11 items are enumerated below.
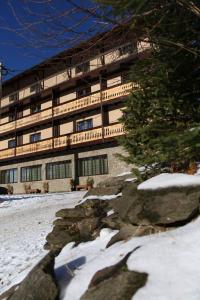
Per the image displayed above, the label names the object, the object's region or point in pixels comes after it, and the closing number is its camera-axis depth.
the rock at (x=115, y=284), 2.62
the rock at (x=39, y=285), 2.93
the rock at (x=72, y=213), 5.90
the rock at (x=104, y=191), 6.70
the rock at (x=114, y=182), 7.02
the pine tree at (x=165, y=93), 3.45
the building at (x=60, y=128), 17.23
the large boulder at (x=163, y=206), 3.45
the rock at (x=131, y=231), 3.63
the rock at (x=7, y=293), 3.61
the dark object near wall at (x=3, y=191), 22.11
